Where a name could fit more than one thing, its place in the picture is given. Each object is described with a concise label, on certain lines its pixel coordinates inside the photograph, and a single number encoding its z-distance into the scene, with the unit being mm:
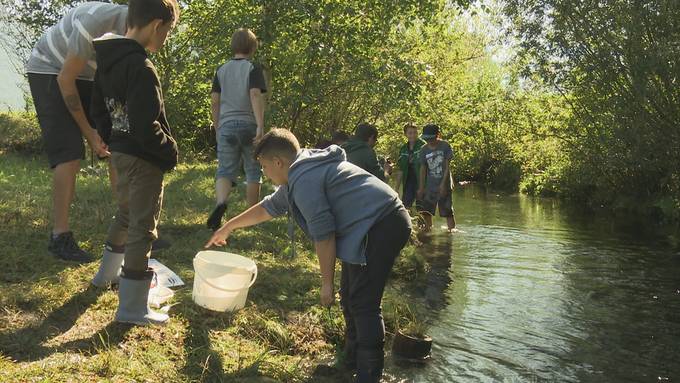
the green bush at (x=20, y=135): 14188
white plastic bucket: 3914
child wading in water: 9406
